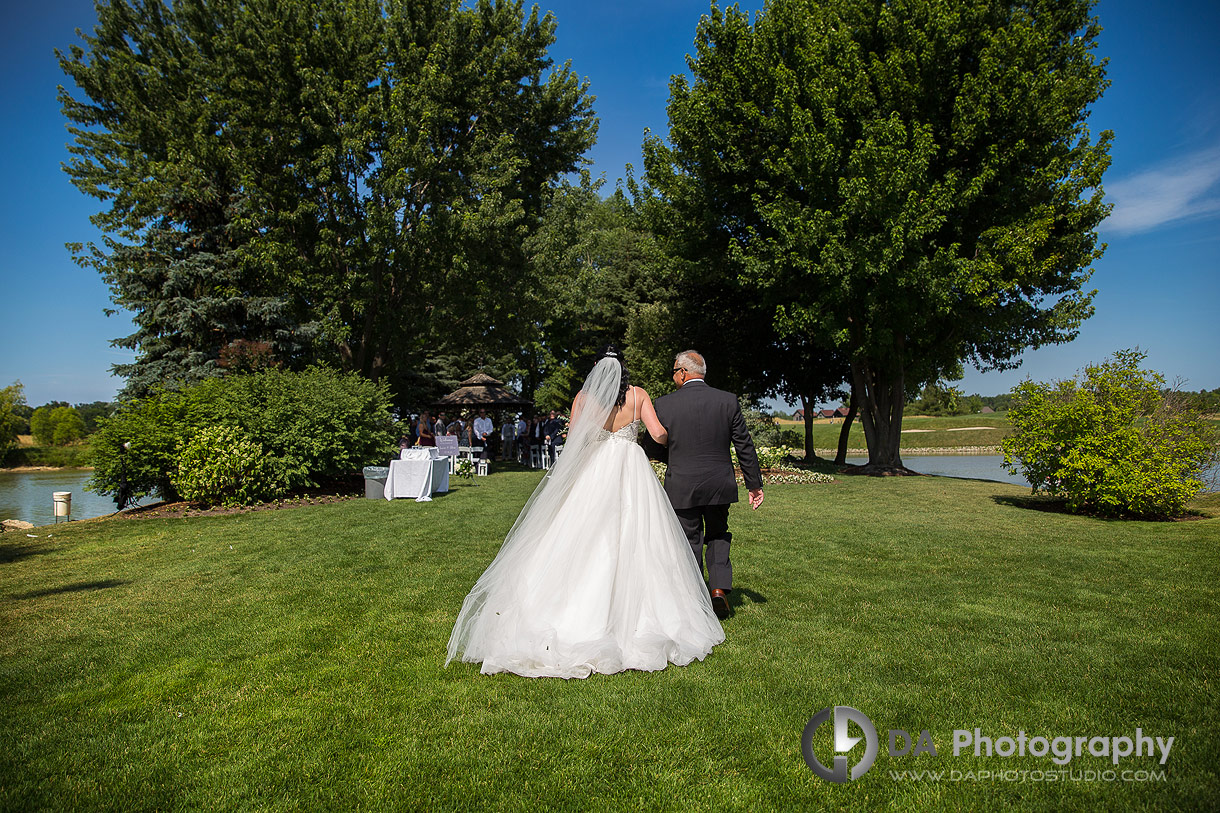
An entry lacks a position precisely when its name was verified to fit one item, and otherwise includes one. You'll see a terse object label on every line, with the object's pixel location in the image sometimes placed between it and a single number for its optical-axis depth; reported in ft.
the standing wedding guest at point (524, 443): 97.32
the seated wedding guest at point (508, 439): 108.17
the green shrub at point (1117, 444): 35.47
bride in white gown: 14.11
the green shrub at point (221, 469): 41.24
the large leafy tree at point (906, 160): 54.70
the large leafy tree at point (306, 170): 63.72
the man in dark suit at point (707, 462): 17.26
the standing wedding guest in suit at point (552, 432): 86.38
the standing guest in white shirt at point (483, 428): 93.20
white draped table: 46.88
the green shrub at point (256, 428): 42.11
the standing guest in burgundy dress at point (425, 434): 66.64
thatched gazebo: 105.19
